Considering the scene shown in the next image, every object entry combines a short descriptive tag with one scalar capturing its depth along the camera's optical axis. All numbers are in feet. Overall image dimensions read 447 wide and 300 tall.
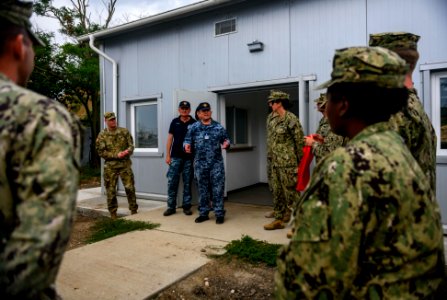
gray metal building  14.69
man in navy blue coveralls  16.97
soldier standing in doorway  15.58
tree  41.04
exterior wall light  18.97
